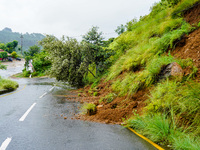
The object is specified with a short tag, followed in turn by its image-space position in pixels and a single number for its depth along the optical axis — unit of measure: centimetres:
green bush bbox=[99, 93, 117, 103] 855
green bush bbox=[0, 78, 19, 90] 1484
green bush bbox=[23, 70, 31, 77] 4072
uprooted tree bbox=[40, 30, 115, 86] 1599
